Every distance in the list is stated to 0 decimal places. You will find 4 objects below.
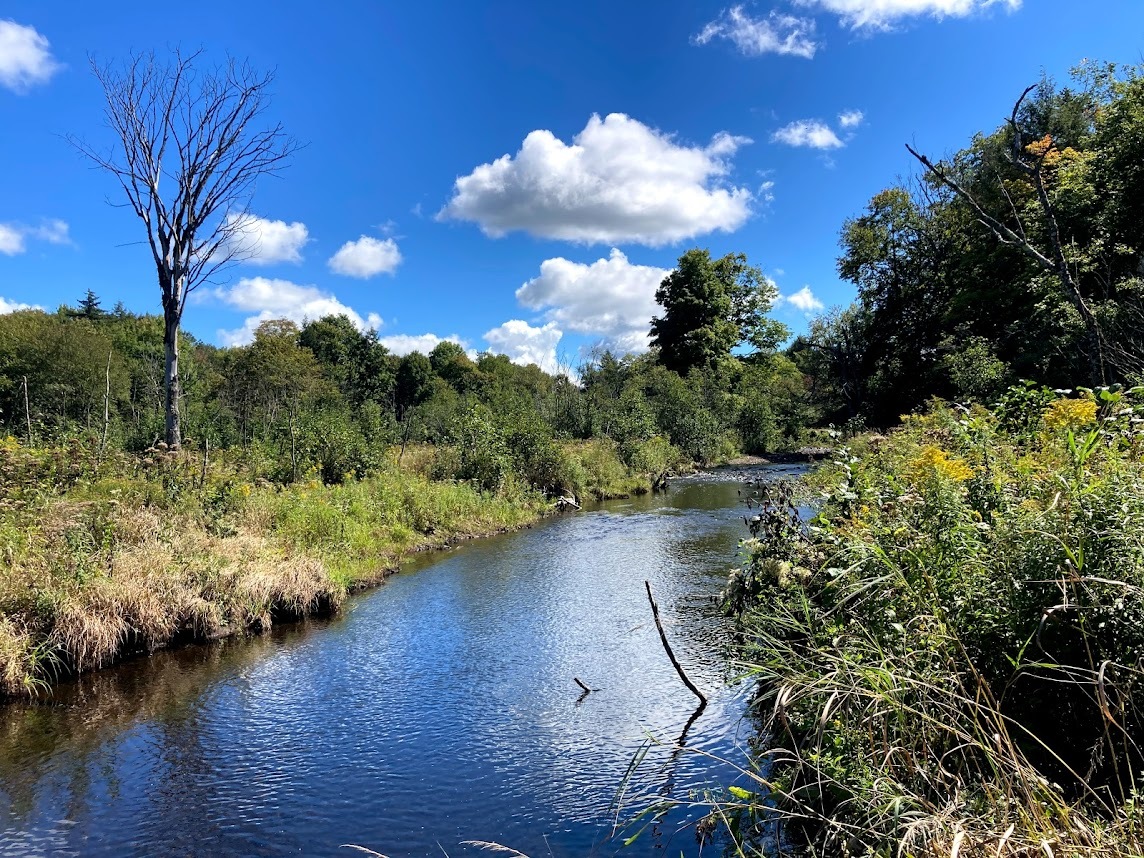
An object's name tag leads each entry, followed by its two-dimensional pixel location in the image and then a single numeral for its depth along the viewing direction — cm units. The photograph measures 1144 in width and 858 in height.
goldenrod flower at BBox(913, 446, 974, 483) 500
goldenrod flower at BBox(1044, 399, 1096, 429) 543
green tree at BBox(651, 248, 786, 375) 5268
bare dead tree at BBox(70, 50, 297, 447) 1462
